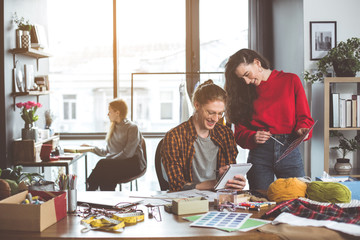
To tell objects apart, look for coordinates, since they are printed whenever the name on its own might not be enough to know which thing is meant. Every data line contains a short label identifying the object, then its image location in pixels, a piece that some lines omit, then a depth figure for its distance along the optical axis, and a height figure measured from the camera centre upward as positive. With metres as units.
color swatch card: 1.66 -0.44
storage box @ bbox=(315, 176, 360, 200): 2.02 -0.37
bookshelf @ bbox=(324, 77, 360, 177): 3.77 -0.06
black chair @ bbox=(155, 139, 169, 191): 2.74 -0.42
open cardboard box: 1.62 -0.39
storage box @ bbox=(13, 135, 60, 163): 3.95 -0.37
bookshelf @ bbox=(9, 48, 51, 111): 3.99 +0.54
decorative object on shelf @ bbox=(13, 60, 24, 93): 4.04 +0.28
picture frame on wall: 4.14 +0.66
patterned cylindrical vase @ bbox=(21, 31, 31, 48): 4.06 +0.65
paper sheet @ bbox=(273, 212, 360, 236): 1.54 -0.43
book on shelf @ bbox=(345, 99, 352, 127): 3.89 -0.07
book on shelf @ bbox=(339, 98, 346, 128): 3.87 -0.07
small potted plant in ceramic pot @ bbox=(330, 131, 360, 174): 3.91 -0.37
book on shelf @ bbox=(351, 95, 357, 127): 3.90 -0.05
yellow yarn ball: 1.97 -0.37
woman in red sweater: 2.66 -0.04
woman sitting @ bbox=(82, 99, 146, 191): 4.41 -0.46
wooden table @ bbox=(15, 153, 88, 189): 3.93 -0.49
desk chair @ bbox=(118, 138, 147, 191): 4.39 -0.66
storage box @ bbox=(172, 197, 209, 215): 1.81 -0.41
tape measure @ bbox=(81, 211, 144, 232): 1.63 -0.43
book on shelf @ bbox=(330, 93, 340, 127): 3.86 -0.02
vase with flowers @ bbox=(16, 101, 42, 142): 4.02 -0.09
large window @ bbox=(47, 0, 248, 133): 5.09 +0.71
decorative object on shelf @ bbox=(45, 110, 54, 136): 4.64 -0.11
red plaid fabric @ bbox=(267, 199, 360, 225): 1.67 -0.41
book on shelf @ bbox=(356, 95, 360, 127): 3.91 -0.04
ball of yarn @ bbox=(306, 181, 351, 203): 1.87 -0.37
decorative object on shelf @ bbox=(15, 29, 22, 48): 4.03 +0.67
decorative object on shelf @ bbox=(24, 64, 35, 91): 4.20 +0.33
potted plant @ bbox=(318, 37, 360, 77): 3.78 +0.43
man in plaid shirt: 2.41 -0.21
